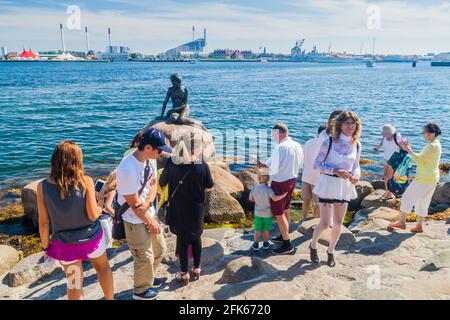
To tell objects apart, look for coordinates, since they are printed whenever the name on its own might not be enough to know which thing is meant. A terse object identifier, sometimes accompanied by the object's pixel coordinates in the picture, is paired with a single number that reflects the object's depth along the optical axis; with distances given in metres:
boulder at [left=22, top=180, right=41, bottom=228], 8.70
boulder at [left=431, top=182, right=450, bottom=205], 9.70
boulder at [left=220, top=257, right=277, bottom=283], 4.51
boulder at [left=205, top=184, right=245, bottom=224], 8.56
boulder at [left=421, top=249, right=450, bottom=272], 4.74
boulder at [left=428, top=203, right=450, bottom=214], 9.29
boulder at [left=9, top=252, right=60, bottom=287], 5.08
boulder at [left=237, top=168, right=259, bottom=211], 9.84
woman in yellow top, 5.85
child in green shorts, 5.39
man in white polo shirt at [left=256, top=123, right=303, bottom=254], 5.20
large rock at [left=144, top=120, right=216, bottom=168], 11.05
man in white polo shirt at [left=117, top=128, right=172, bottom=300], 3.72
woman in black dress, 4.16
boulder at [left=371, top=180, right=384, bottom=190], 11.14
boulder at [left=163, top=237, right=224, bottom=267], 5.26
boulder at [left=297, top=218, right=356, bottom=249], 5.83
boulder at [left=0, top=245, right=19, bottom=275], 5.70
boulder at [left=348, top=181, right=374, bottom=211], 9.64
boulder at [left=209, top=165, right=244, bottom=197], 9.72
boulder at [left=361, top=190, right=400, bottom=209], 9.02
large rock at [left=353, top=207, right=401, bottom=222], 7.73
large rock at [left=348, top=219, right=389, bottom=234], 6.88
